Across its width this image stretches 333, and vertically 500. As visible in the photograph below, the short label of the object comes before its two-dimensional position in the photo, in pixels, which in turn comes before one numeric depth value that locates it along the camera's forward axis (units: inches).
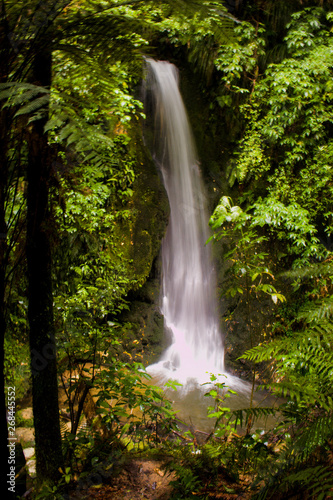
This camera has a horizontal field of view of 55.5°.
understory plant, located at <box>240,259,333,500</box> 54.4
